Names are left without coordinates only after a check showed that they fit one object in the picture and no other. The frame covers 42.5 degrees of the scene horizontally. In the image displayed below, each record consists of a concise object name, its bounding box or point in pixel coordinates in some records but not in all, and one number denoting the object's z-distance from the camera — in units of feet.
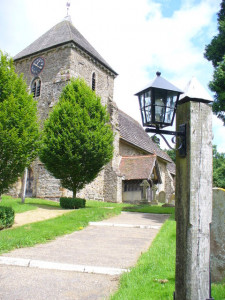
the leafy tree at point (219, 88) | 40.40
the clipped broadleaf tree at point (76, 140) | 48.57
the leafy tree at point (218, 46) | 44.34
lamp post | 9.55
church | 73.61
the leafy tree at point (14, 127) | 31.89
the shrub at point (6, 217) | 30.76
